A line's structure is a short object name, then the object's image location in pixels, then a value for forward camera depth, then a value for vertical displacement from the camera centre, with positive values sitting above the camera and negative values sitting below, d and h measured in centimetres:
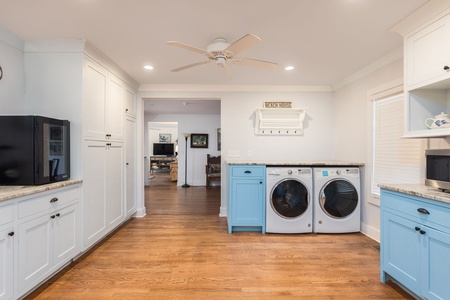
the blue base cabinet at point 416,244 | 143 -67
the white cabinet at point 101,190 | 237 -48
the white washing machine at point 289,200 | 301 -67
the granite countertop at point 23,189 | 152 -30
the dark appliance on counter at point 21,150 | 185 +0
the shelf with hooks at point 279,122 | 380 +49
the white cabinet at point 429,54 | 162 +76
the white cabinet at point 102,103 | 238 +56
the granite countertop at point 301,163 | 300 -17
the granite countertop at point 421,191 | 144 -29
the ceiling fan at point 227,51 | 170 +86
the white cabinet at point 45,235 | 163 -71
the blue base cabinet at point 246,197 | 307 -65
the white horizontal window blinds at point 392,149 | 235 +3
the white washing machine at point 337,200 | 301 -67
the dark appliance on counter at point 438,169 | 157 -13
